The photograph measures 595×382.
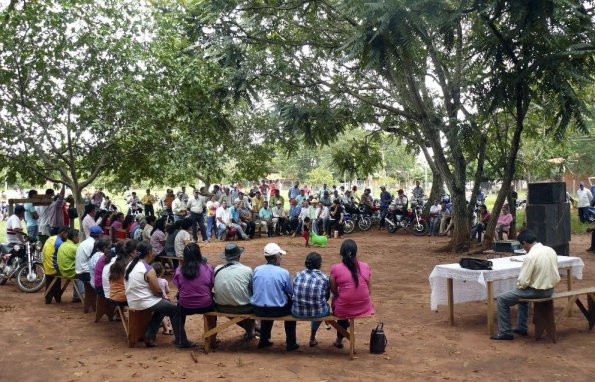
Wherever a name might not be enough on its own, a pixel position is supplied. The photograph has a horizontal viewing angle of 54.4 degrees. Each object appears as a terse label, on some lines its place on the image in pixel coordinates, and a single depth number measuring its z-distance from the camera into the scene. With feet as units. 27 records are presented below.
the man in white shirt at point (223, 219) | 61.36
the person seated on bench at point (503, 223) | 51.39
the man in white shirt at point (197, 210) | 60.03
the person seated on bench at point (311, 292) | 20.52
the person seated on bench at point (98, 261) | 25.71
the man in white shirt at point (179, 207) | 60.18
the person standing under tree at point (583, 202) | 69.36
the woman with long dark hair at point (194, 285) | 21.40
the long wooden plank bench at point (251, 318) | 20.33
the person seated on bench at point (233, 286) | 21.27
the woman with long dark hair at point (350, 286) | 20.56
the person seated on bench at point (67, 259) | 29.27
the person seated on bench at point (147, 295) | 21.84
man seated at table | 22.02
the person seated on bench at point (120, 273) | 23.62
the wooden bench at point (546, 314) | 21.99
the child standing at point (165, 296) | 23.58
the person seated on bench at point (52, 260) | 30.01
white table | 23.36
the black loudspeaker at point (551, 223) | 38.75
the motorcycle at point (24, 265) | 33.55
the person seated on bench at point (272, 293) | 20.70
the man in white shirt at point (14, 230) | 36.17
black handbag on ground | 20.81
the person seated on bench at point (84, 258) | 28.09
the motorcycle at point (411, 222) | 66.39
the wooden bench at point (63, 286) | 29.59
